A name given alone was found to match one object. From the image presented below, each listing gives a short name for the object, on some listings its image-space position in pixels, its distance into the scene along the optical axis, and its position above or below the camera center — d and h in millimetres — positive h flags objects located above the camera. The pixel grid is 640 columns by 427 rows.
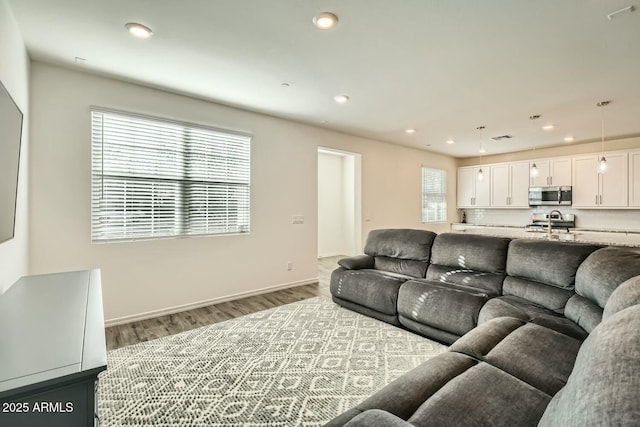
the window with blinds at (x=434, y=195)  7215 +472
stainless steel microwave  6047 +389
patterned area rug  1747 -1188
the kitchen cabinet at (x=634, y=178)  5242 +651
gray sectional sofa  755 -698
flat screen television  1636 +330
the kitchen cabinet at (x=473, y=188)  7391 +677
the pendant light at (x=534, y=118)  4363 +1468
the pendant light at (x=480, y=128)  5011 +1495
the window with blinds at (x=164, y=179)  3094 +412
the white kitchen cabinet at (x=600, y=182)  5398 +620
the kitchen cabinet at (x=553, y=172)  6094 +893
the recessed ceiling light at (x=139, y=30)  2197 +1420
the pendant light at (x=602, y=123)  3777 +1444
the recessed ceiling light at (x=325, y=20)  2074 +1418
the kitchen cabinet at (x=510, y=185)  6711 +686
